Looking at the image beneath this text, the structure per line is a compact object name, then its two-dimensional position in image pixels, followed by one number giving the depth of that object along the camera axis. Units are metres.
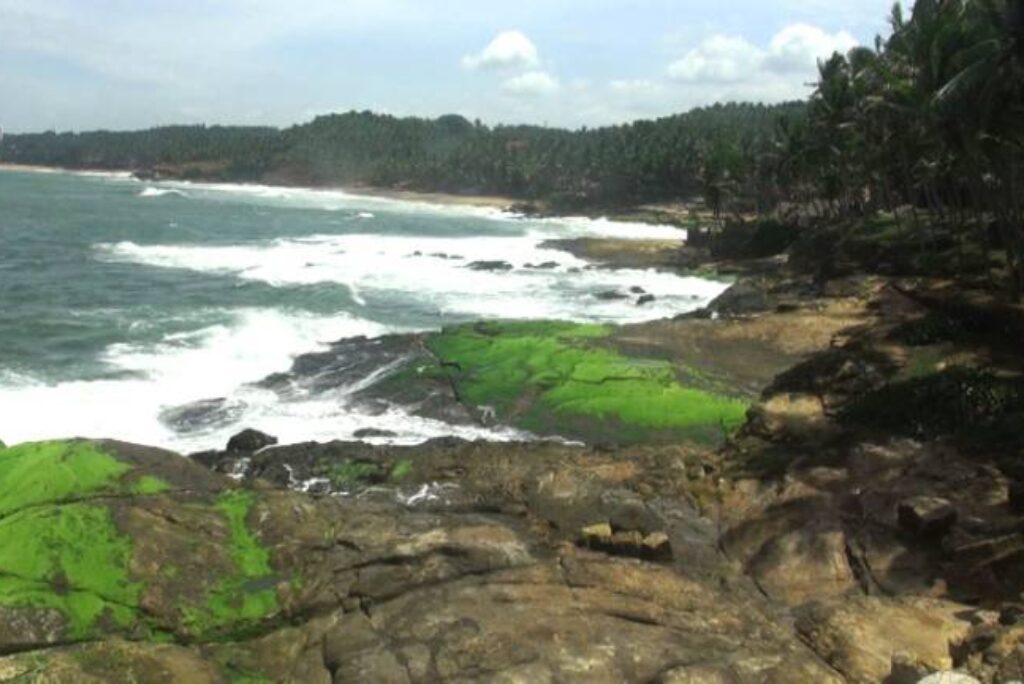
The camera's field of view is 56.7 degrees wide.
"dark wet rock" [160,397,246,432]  24.53
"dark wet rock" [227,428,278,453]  21.11
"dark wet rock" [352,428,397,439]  22.67
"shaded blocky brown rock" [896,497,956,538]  13.65
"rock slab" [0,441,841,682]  9.54
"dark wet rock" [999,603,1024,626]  9.99
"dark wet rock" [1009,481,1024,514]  13.95
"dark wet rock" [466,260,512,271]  60.68
